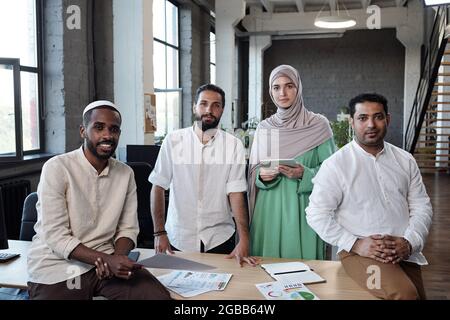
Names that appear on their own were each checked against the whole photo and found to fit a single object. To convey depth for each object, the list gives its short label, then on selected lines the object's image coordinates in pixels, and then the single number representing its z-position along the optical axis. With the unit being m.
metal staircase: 8.26
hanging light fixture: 8.12
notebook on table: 1.80
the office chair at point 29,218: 2.50
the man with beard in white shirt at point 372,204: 1.86
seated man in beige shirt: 1.69
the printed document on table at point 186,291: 1.68
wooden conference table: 1.68
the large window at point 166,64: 7.91
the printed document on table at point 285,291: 1.64
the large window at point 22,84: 3.56
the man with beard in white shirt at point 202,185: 2.23
